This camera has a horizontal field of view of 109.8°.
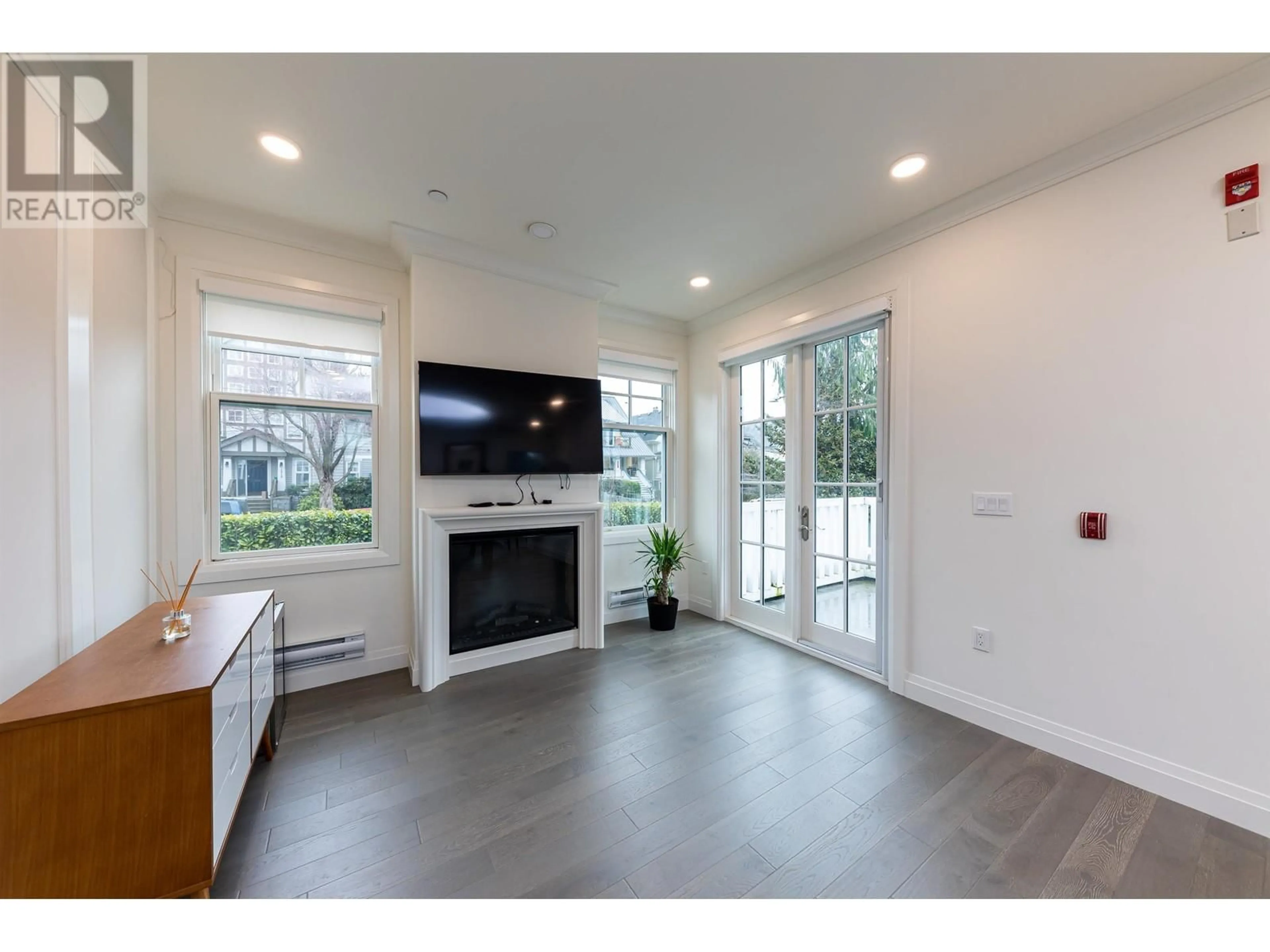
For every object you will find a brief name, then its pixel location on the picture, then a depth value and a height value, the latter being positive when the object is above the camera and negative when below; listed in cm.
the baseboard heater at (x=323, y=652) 266 -107
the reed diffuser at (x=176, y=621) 157 -53
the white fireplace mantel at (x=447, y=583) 277 -72
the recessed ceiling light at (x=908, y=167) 210 +148
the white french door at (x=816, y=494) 292 -14
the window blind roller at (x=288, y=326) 261 +95
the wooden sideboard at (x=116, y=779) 107 -77
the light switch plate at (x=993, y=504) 224 -16
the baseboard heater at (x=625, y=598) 397 -110
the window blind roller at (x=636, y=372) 400 +97
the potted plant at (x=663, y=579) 378 -91
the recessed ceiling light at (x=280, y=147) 196 +150
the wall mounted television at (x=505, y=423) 286 +38
